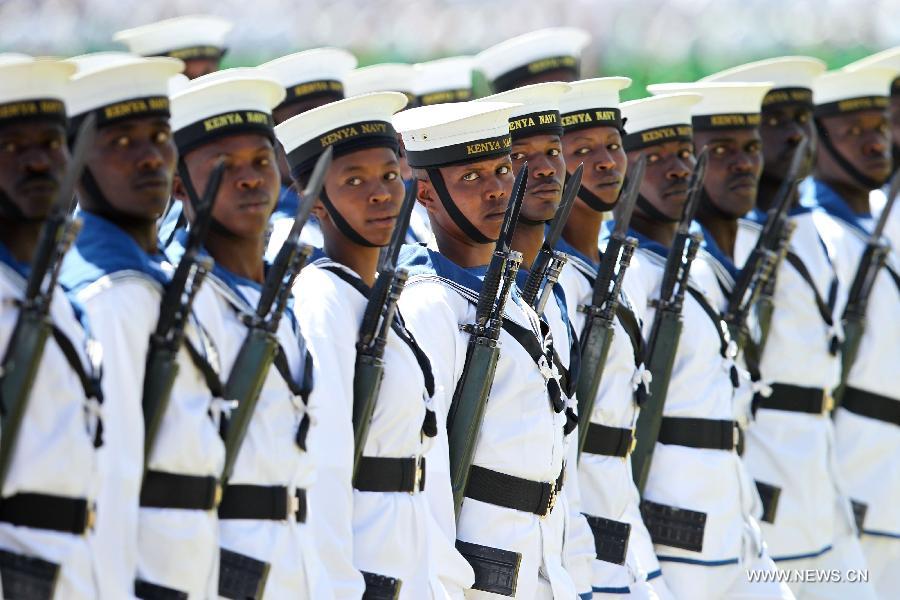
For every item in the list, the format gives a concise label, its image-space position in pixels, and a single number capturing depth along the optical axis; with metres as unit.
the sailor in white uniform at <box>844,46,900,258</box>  21.00
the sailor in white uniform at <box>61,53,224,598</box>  9.23
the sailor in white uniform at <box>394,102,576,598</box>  12.22
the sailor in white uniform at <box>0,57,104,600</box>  8.82
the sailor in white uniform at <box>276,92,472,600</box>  10.96
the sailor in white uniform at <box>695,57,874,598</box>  17.09
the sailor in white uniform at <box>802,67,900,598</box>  18.25
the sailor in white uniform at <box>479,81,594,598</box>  13.51
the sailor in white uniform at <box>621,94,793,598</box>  15.02
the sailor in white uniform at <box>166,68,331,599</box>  10.24
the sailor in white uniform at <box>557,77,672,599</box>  14.11
